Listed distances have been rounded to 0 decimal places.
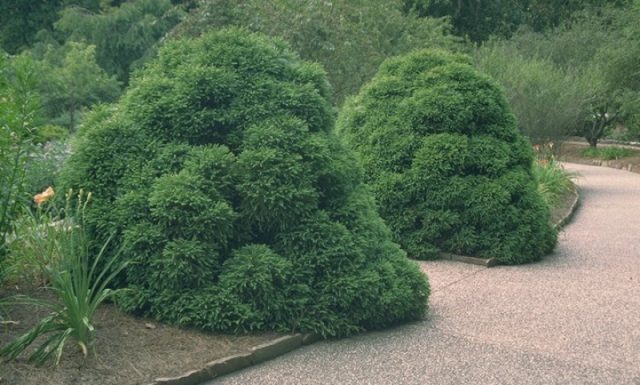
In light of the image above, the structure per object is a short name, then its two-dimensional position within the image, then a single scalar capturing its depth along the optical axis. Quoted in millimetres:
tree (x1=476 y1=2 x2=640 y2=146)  20328
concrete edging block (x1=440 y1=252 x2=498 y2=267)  9438
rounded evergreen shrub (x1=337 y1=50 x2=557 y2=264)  9641
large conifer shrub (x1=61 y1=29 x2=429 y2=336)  5844
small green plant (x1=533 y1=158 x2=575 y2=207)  15325
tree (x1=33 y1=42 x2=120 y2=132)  23469
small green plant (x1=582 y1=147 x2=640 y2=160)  31422
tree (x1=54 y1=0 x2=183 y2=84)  30141
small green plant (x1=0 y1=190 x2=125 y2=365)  4871
